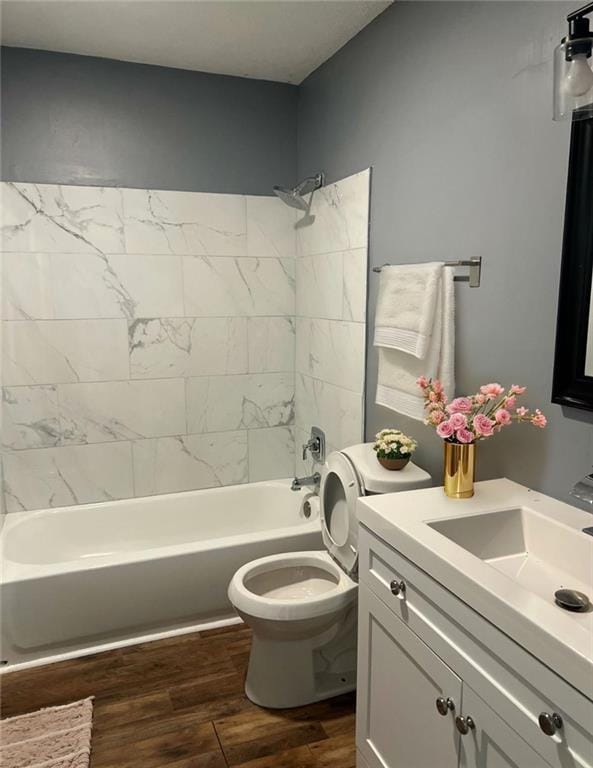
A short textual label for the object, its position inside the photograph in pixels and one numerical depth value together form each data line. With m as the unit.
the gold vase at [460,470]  1.61
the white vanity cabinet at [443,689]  0.99
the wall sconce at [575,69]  1.23
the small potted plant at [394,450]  2.06
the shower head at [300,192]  2.87
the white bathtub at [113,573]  2.35
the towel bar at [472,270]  1.82
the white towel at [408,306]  1.92
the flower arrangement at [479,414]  1.56
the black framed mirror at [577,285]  1.42
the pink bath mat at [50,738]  1.88
